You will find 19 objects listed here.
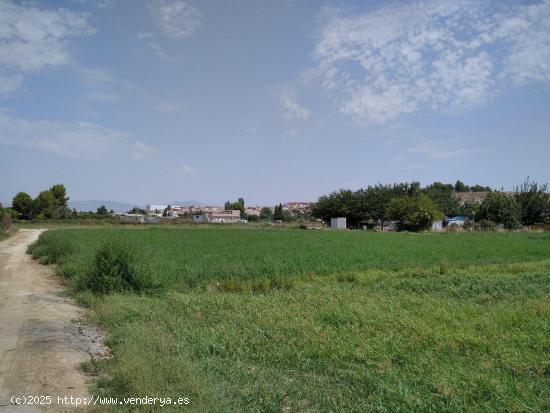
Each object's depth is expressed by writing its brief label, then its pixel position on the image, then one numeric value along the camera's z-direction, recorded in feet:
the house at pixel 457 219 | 266.16
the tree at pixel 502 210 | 228.43
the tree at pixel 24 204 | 319.88
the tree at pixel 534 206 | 247.91
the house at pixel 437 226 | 230.68
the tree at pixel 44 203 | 311.27
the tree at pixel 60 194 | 327.67
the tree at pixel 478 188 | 493.44
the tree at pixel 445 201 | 299.17
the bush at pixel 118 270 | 40.86
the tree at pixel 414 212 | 224.94
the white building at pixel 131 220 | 266.36
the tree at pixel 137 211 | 524.93
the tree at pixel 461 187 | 528.13
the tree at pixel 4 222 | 150.92
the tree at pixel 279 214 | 433.77
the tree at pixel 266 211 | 548.23
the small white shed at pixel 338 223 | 260.01
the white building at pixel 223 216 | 406.48
